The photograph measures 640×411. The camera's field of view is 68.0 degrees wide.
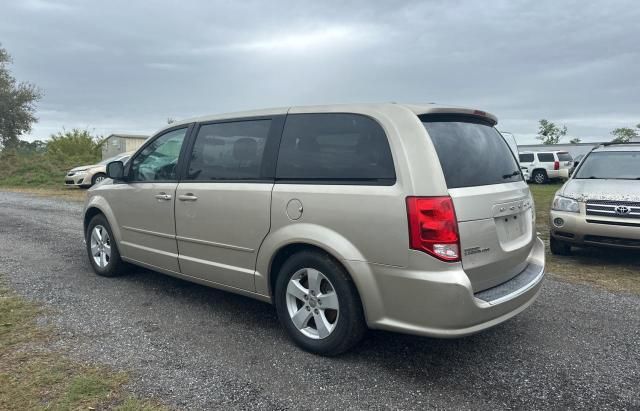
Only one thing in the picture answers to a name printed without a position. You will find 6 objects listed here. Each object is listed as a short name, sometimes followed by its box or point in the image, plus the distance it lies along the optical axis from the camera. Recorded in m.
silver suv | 5.86
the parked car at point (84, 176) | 17.56
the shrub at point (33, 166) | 21.03
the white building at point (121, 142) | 38.38
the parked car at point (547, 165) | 23.92
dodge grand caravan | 2.92
